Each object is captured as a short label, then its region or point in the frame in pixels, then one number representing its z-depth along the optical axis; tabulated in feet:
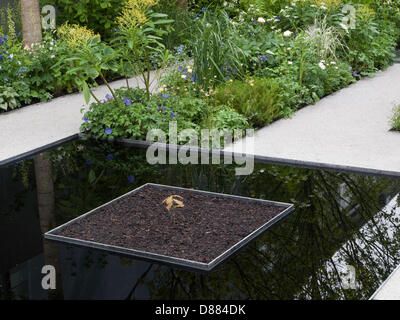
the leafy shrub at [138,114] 25.40
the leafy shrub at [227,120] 25.41
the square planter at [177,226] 16.16
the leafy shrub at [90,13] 37.76
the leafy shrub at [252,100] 26.81
